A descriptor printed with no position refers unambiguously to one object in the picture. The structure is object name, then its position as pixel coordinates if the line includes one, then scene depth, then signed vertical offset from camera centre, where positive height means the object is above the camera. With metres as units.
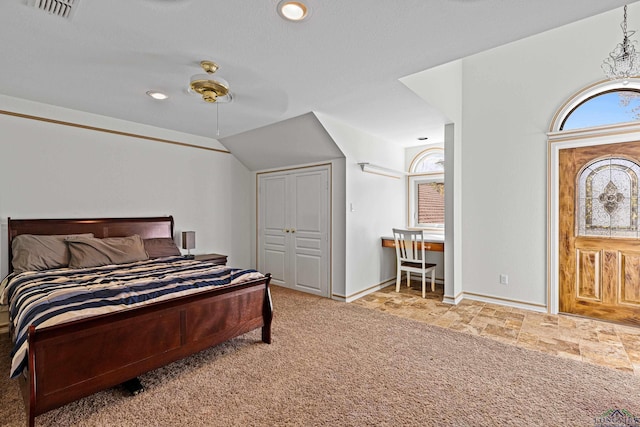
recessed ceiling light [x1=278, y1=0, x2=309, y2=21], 1.71 +1.18
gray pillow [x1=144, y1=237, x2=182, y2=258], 3.84 -0.44
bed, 1.71 -0.79
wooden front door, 3.26 -0.19
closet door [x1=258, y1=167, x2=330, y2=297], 4.44 -0.22
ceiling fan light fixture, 2.40 +1.03
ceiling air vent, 1.72 +1.19
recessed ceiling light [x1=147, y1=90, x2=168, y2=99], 3.05 +1.21
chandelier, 2.62 +1.37
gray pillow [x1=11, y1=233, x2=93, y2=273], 3.00 -0.40
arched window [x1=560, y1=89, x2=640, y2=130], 3.25 +1.17
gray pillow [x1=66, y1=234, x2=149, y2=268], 3.18 -0.42
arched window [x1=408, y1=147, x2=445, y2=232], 5.33 +0.44
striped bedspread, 1.85 -0.57
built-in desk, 4.34 -0.42
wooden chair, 4.37 -0.59
